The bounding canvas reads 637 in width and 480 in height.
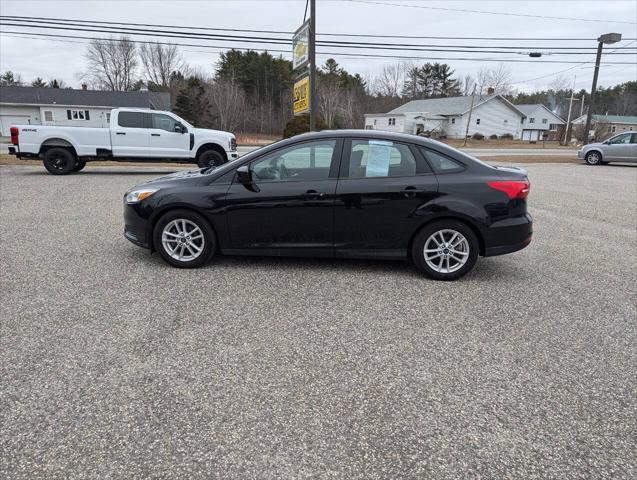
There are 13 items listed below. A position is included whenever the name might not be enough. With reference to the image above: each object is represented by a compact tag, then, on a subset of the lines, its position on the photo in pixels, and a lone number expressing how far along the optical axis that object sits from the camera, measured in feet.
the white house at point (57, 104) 147.74
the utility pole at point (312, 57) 57.64
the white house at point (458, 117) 194.08
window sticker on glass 16.49
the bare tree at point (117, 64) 223.71
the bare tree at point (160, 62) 228.84
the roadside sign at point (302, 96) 61.96
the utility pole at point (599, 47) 101.60
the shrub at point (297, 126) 100.07
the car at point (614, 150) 70.49
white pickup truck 43.73
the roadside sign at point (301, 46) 61.00
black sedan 16.14
